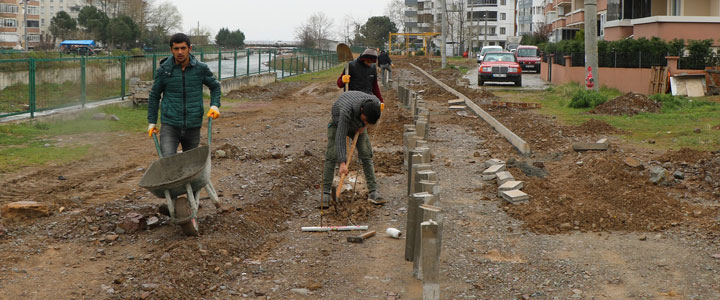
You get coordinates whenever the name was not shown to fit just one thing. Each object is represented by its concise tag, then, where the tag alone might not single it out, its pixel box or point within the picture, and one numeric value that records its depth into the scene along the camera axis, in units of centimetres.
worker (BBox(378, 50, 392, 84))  3084
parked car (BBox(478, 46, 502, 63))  5750
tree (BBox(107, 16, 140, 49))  7937
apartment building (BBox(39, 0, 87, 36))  14112
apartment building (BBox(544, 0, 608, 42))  5026
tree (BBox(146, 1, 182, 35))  10706
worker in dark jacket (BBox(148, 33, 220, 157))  775
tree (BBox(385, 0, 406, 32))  15338
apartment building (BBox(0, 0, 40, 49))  9741
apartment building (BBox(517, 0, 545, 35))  12064
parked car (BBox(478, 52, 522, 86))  3425
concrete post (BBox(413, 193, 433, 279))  633
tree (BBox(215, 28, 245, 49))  13300
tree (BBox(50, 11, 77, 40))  9431
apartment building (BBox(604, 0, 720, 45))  3406
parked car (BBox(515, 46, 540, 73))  5069
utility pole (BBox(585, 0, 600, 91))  2384
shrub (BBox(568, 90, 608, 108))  2253
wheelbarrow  709
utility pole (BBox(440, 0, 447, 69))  5541
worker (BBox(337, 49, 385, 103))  1120
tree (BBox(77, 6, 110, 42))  8306
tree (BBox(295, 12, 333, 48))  12525
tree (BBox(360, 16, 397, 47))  13988
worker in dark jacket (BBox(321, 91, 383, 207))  812
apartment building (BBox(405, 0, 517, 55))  13848
